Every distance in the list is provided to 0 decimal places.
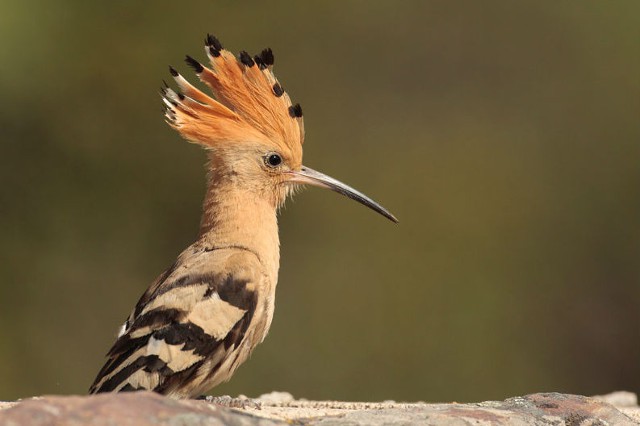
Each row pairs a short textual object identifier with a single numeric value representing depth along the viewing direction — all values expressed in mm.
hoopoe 7723
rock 5410
